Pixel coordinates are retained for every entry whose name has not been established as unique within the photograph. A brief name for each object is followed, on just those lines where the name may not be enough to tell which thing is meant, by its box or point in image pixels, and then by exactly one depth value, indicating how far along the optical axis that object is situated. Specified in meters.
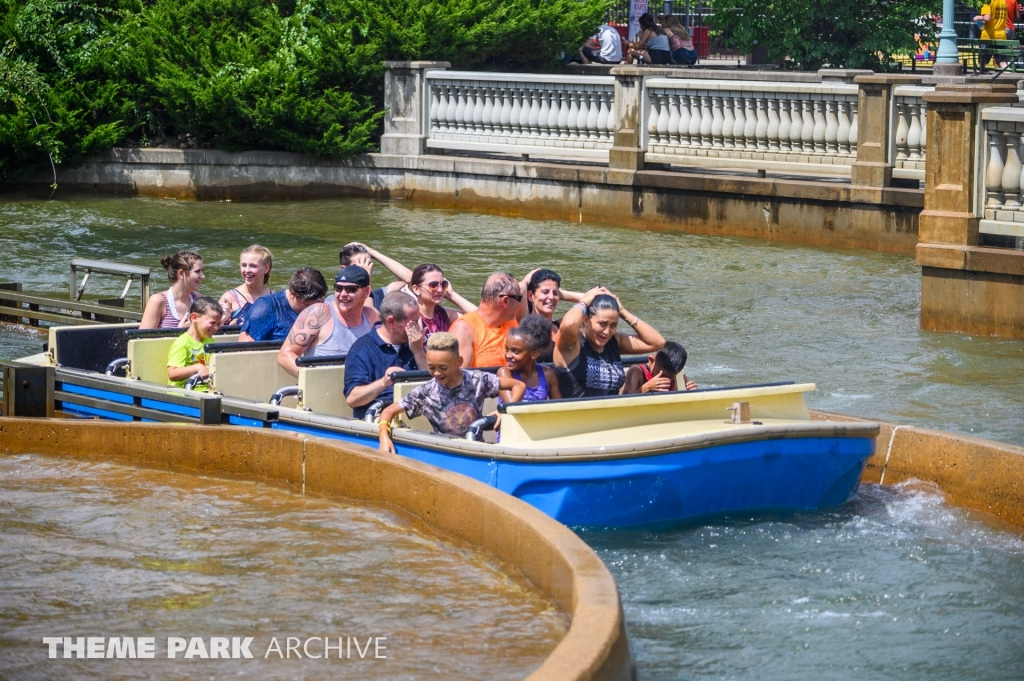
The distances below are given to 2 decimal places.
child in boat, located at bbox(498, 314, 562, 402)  14.73
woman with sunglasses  16.24
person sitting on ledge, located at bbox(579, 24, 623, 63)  48.23
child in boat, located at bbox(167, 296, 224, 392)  16.67
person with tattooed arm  16.14
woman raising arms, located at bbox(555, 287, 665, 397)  15.13
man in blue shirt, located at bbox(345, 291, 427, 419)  15.14
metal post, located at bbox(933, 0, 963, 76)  36.96
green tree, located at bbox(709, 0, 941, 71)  48.96
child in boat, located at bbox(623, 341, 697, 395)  15.45
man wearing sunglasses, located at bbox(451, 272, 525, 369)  15.73
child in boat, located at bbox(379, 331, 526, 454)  14.38
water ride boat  13.63
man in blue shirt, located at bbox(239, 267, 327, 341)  17.21
